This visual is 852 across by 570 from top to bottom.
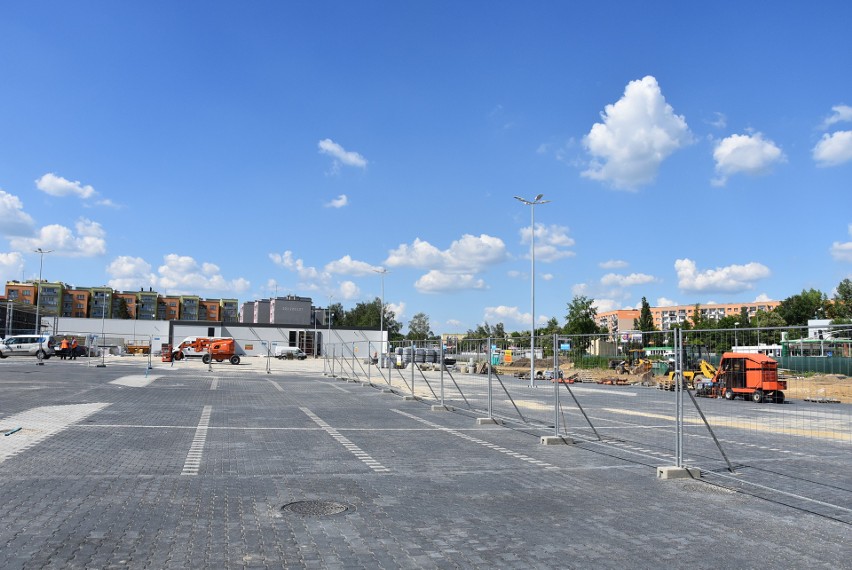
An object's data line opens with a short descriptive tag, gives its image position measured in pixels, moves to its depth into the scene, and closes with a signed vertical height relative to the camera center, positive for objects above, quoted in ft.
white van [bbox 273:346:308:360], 257.96 -5.15
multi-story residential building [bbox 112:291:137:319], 516.08 +28.02
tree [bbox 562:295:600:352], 270.22 +13.24
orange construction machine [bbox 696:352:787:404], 52.22 -4.21
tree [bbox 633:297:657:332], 393.91 +17.25
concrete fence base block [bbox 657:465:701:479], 30.78 -6.03
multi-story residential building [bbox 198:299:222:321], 605.31 +27.69
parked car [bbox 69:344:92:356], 182.11 -4.06
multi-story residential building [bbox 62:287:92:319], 504.43 +26.88
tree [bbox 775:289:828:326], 359.25 +23.19
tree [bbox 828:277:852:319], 327.00 +24.33
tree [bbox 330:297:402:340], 514.44 +20.85
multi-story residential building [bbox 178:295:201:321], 583.99 +29.31
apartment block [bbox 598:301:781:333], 584.07 +35.67
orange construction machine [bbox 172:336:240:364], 190.39 -2.91
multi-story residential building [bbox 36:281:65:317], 489.67 +31.26
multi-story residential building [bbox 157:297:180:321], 573.74 +26.43
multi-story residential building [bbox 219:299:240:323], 623.77 +27.98
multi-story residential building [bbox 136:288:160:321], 554.87 +28.09
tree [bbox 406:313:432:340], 511.40 +13.69
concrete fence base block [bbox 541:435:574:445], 41.68 -6.17
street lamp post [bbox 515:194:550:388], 117.60 +25.90
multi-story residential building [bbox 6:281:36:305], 477.36 +33.47
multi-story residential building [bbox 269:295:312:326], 414.82 +19.03
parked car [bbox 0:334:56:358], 169.17 -2.48
